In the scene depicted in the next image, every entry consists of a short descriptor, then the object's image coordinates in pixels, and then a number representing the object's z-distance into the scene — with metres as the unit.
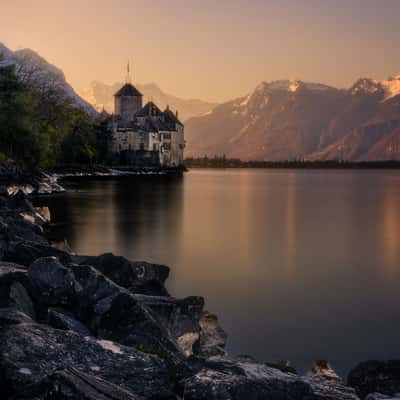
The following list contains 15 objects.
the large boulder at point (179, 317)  10.07
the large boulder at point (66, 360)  5.59
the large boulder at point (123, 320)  8.01
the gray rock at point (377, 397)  6.60
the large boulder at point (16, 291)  8.52
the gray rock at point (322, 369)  9.41
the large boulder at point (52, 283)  9.45
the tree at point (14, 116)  52.72
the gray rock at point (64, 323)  7.92
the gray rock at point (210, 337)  10.80
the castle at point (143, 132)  159.12
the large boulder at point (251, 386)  5.71
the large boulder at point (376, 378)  8.33
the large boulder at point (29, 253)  13.20
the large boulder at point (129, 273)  13.37
